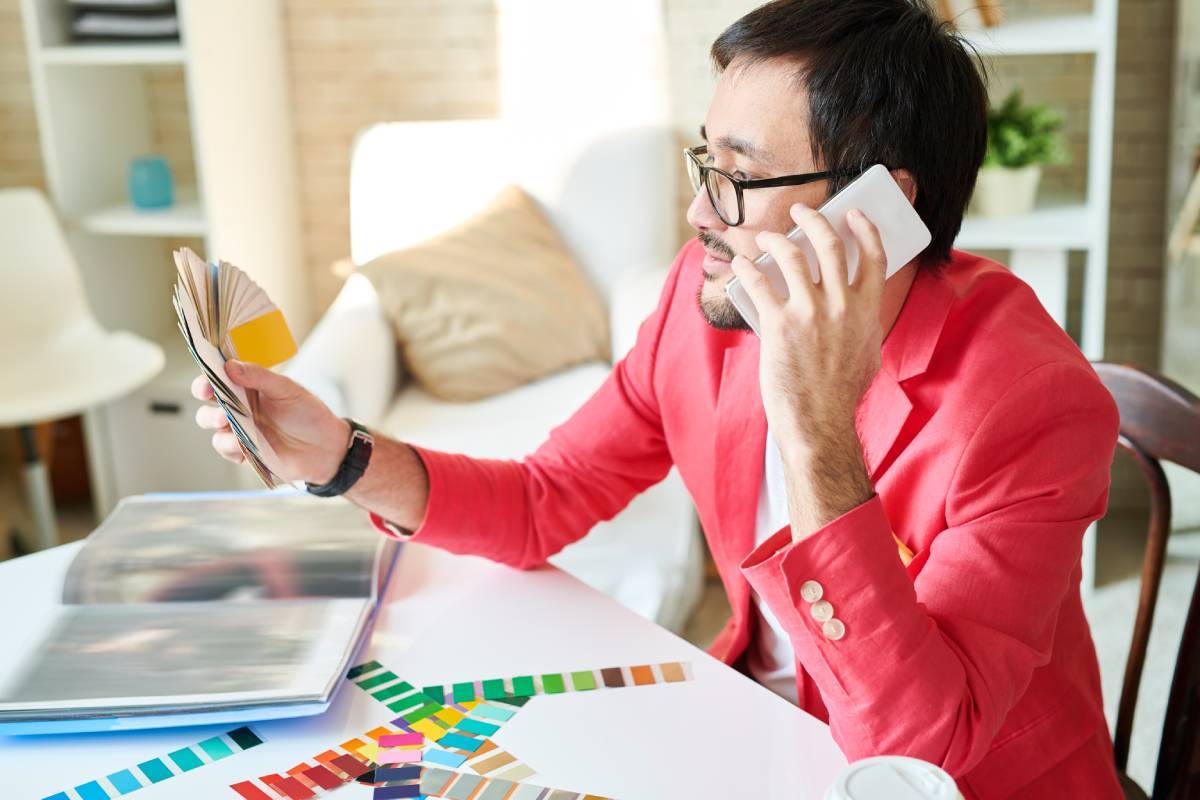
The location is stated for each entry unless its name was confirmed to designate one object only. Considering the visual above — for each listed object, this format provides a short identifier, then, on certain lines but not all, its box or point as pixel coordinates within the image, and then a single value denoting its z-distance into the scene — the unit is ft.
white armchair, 7.97
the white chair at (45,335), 8.86
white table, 2.98
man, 3.09
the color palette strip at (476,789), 2.93
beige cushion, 8.46
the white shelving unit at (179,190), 9.33
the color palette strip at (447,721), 3.06
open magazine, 3.22
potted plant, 8.32
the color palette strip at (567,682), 3.35
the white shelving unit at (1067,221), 7.75
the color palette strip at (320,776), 2.95
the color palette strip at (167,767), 2.96
